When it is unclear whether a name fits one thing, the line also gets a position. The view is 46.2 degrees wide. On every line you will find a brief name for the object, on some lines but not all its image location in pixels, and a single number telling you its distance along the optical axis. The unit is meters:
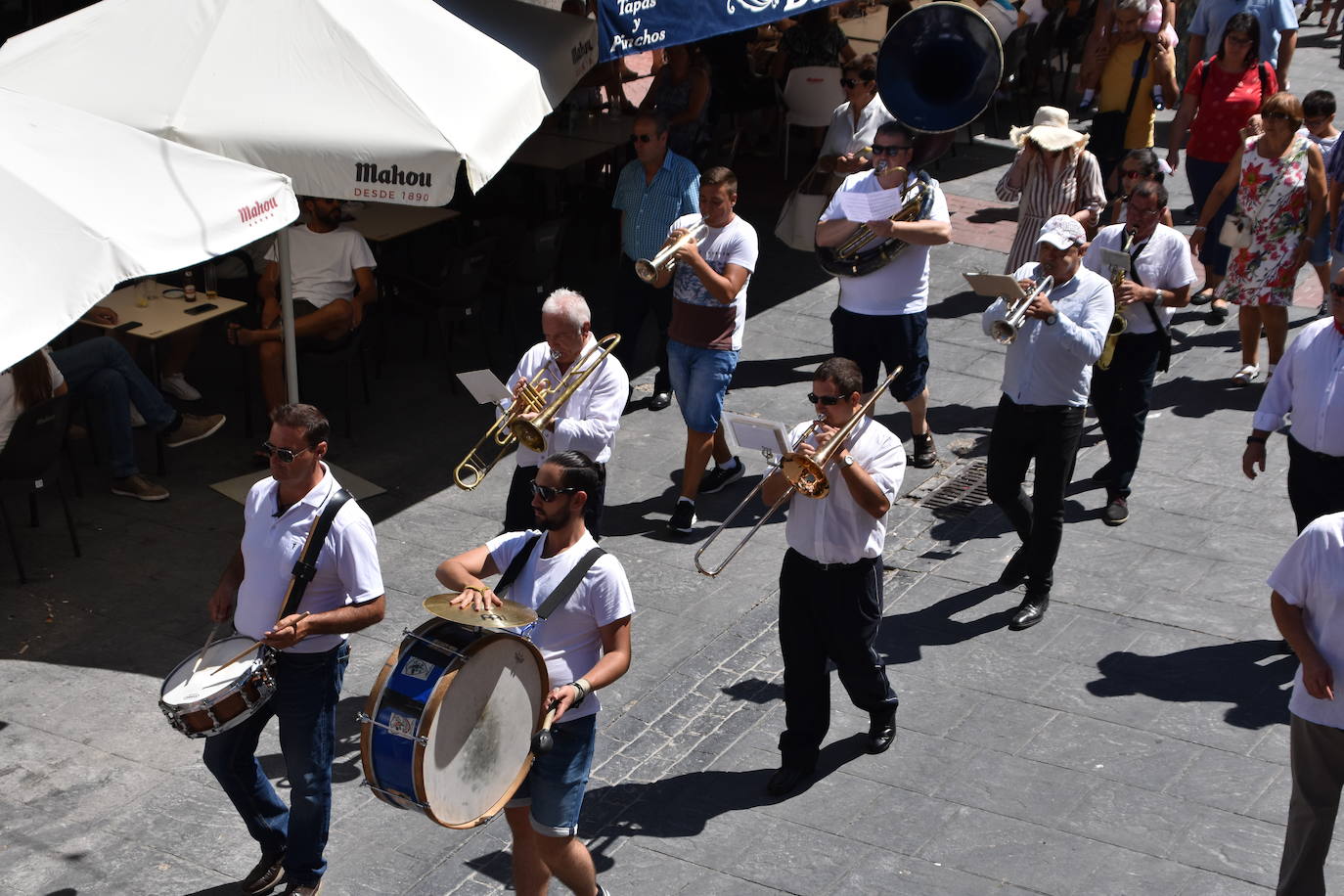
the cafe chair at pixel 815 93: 13.49
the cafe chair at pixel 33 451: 7.46
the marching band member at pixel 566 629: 4.86
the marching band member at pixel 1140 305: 7.95
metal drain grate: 8.57
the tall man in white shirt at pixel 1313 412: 6.33
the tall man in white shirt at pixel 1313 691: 4.97
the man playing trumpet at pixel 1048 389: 6.97
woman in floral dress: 9.45
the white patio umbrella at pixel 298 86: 7.41
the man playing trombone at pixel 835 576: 5.74
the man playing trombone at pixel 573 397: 6.35
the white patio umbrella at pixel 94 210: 6.09
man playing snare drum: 5.17
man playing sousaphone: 8.36
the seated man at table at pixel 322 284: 9.04
